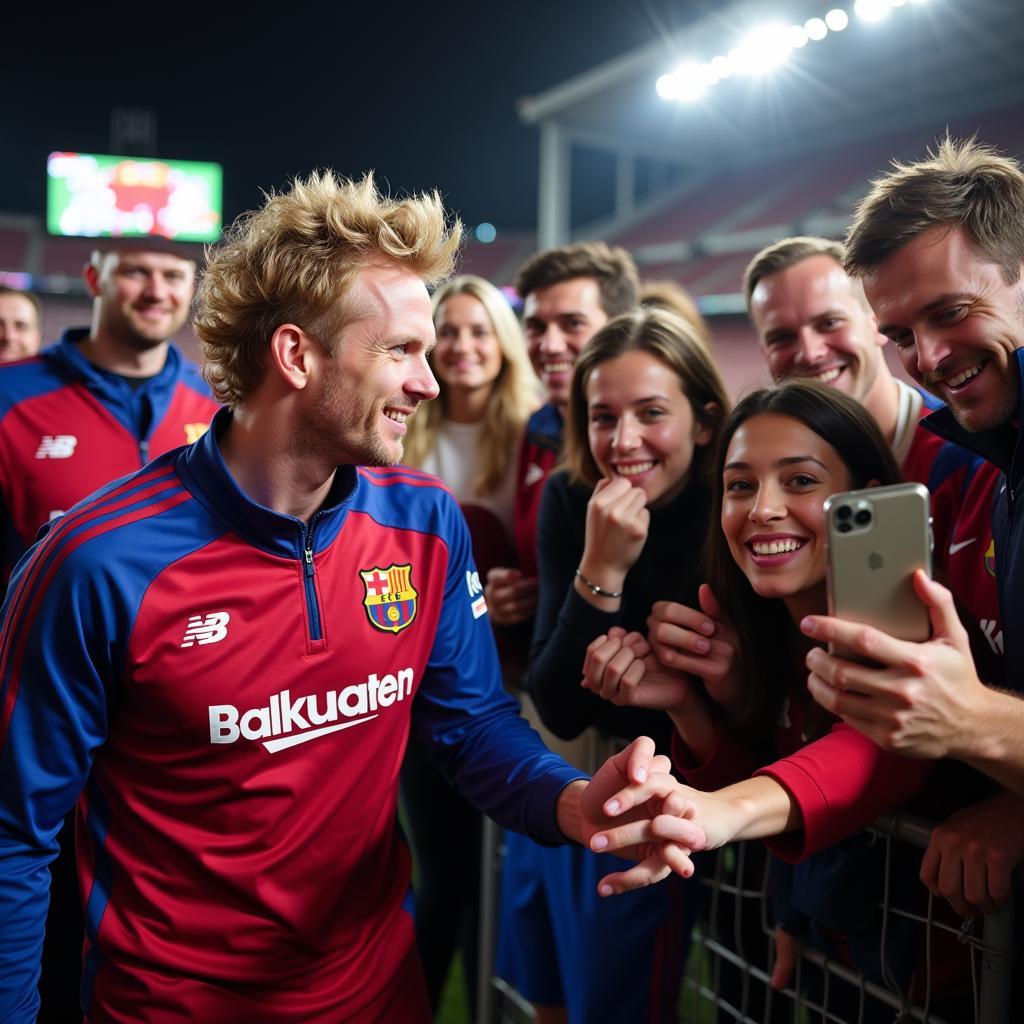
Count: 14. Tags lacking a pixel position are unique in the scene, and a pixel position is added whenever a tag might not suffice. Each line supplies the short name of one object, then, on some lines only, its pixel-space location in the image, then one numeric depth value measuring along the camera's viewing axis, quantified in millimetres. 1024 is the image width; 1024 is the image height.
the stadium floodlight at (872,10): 9883
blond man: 1337
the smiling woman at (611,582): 1799
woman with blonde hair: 2562
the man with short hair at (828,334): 2184
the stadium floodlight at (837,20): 10133
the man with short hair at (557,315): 2674
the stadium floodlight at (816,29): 10766
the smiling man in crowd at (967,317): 1202
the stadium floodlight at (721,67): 12219
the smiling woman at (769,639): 1430
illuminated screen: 14633
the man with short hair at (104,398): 2680
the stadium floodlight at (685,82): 12461
